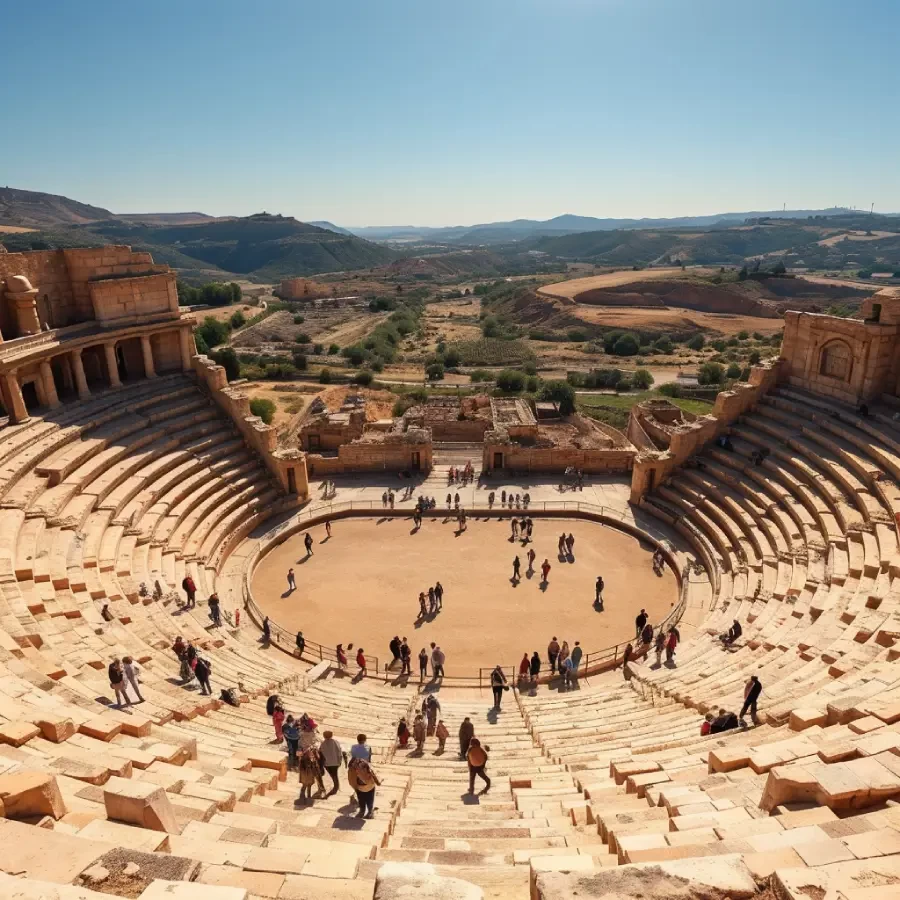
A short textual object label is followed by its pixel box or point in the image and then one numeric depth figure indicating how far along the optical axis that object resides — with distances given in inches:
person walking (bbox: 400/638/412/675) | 718.5
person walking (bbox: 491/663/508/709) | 643.5
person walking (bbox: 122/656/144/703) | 511.2
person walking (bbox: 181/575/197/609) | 786.7
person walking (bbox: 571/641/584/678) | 713.0
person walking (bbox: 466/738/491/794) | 441.1
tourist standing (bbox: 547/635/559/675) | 721.6
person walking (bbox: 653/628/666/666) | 743.7
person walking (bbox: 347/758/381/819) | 385.1
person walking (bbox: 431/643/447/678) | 708.7
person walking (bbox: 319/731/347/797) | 425.8
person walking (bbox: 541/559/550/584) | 914.1
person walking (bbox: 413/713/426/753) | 540.1
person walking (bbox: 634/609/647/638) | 780.0
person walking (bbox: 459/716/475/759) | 514.9
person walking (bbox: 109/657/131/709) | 498.9
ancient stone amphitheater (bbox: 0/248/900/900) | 271.9
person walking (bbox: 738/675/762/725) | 502.6
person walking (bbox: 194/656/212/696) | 579.8
